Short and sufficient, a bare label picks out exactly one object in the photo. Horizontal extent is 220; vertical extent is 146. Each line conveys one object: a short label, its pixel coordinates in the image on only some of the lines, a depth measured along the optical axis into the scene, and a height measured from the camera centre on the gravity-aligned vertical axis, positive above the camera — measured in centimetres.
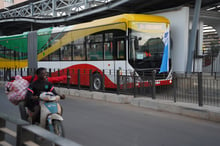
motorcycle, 466 -85
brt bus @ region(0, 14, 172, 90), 1187 +82
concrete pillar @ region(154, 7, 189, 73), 1675 +182
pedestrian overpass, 1670 +315
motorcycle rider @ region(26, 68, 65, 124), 508 -45
